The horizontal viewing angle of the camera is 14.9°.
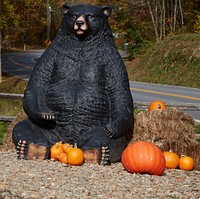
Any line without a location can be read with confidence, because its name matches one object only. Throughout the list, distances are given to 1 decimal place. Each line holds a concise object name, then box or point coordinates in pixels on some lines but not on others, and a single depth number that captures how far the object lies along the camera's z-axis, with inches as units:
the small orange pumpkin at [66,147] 360.5
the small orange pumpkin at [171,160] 361.4
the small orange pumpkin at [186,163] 362.4
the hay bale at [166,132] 405.6
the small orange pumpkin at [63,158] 352.0
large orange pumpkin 322.0
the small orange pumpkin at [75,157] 339.1
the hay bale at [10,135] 423.5
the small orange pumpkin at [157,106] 439.8
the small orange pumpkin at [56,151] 361.2
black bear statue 366.3
